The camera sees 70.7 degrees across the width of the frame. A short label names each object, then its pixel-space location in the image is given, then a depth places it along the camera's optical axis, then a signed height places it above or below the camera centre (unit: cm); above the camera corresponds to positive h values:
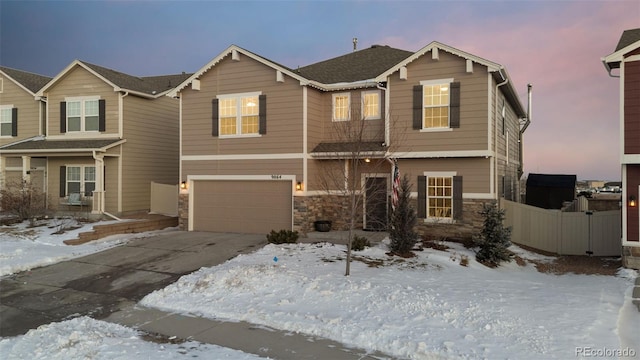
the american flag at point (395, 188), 1304 -21
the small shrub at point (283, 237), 1405 -178
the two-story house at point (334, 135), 1455 +160
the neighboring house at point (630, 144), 1206 +103
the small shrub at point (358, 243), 1283 -180
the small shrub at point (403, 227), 1251 -130
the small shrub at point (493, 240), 1246 -165
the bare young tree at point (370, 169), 1529 +42
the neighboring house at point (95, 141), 1956 +169
